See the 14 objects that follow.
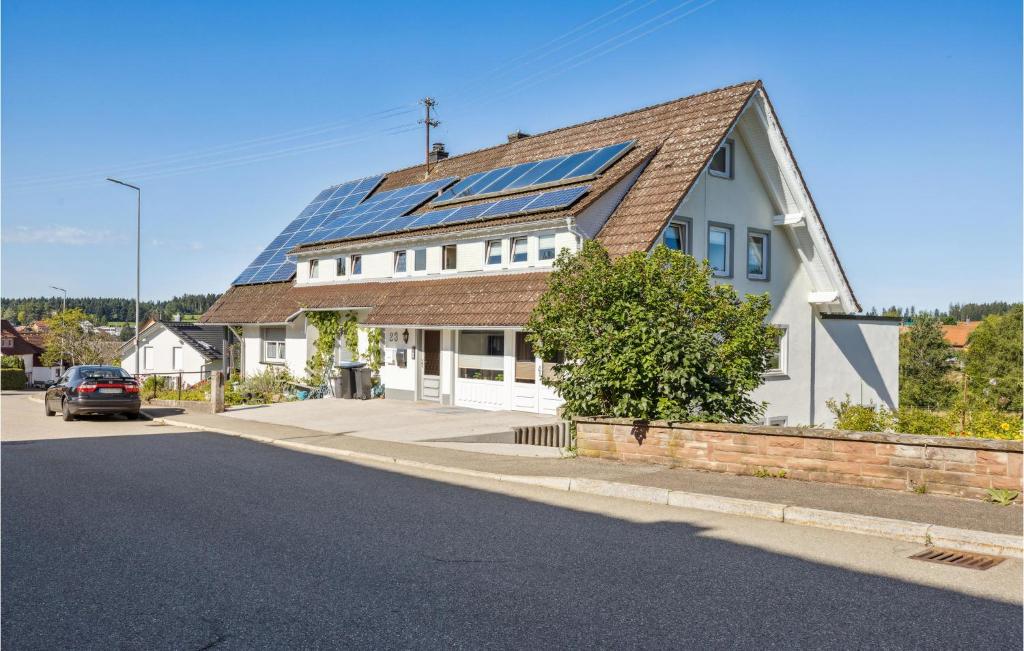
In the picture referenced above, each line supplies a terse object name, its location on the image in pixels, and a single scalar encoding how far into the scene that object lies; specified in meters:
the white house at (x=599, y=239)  21.34
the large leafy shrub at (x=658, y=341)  12.55
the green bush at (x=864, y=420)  15.83
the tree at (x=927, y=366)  63.06
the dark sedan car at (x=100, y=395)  22.02
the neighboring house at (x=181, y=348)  43.72
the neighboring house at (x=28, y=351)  85.84
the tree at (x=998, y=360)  63.88
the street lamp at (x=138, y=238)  33.38
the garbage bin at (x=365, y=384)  26.22
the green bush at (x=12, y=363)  75.31
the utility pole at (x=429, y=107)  42.06
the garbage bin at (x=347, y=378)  26.39
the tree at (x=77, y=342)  68.44
